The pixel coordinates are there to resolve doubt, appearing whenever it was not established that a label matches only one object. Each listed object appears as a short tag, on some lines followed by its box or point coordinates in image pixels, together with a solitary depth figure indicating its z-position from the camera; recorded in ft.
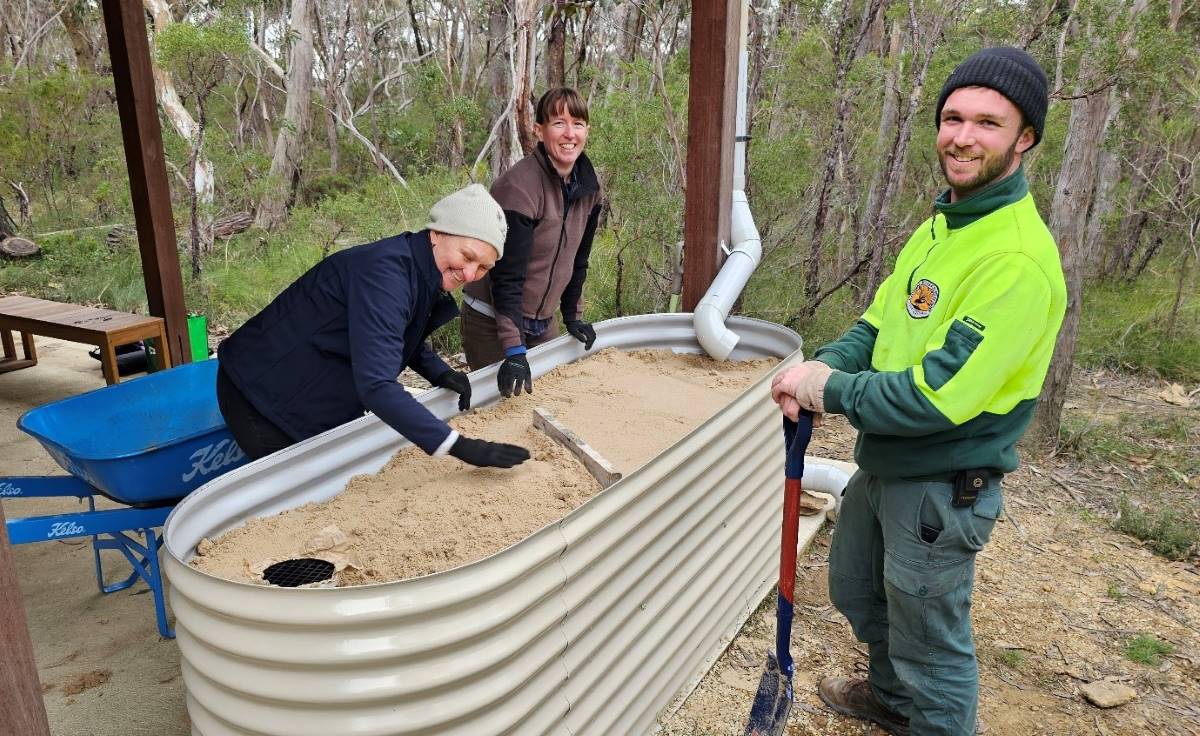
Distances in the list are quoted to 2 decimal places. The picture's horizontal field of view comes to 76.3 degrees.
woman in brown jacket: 10.37
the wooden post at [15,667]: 4.44
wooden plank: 7.57
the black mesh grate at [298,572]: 5.87
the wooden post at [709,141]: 12.43
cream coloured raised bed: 5.11
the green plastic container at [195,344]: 17.67
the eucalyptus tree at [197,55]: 26.78
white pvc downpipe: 12.05
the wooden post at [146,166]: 15.57
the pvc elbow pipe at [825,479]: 12.89
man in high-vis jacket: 6.00
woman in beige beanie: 7.13
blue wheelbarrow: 8.11
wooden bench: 15.84
